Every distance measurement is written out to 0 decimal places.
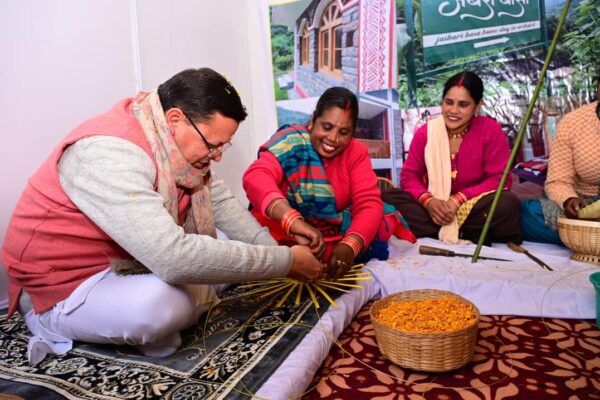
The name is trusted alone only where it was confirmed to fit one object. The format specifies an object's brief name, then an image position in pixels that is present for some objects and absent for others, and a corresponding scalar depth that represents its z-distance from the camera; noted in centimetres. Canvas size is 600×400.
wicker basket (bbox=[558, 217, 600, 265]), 257
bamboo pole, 224
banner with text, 375
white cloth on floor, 220
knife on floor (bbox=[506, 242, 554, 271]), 260
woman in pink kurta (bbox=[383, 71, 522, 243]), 328
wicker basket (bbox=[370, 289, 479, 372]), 157
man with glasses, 148
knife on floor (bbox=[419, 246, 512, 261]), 290
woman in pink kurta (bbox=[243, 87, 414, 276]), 248
